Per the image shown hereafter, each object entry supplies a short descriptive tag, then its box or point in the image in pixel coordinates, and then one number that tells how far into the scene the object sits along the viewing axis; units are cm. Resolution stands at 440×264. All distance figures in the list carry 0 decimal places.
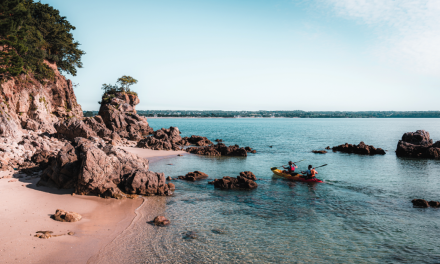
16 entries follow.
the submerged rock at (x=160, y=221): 1380
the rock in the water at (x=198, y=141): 5217
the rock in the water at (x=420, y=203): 1822
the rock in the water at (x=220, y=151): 4030
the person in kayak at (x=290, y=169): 2664
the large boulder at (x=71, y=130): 3398
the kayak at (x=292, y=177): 2503
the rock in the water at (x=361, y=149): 4516
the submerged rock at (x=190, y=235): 1255
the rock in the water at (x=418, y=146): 4056
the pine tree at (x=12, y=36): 3053
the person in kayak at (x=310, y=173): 2495
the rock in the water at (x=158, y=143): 4291
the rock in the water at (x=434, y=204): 1835
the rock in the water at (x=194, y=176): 2419
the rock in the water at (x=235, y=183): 2184
